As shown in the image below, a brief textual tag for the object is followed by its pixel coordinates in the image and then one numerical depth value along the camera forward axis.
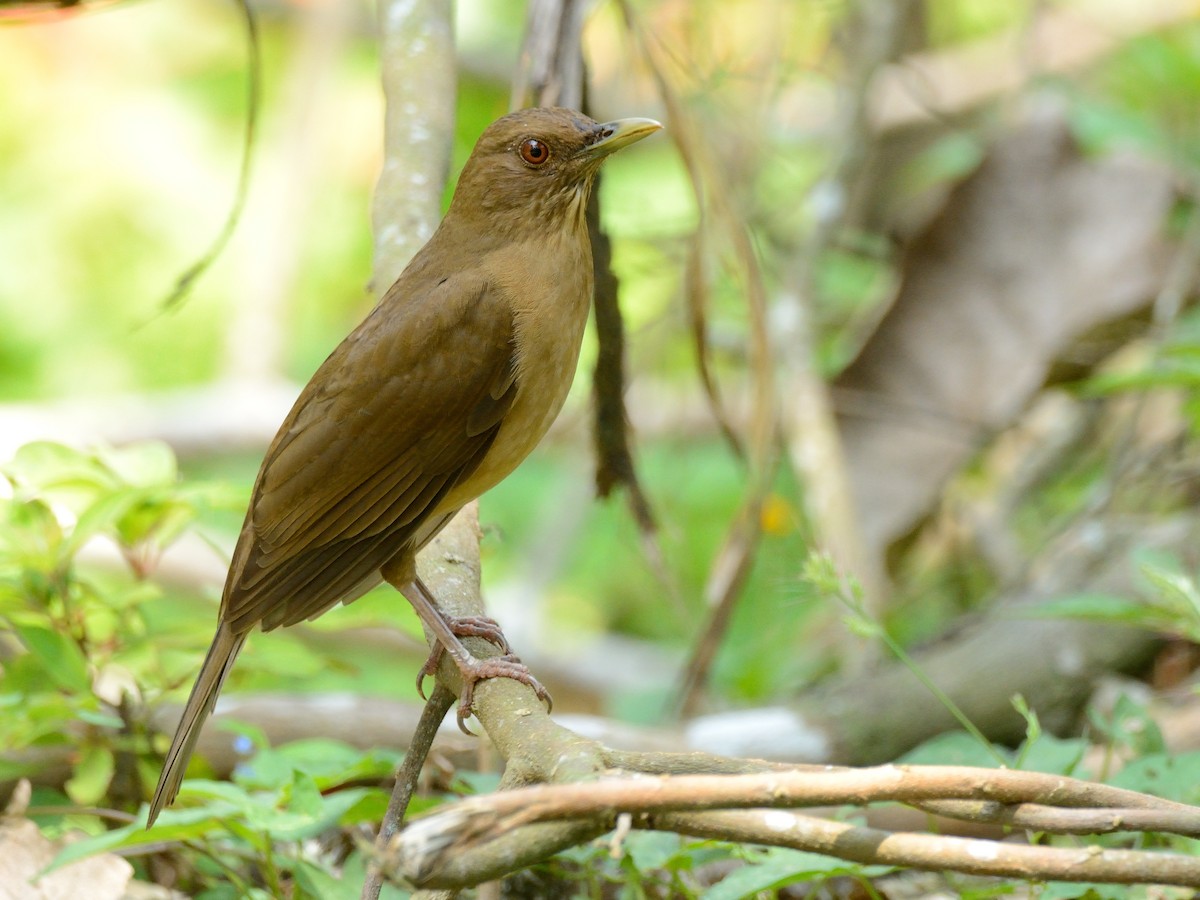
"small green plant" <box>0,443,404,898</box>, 4.92
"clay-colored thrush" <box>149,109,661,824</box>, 5.58
